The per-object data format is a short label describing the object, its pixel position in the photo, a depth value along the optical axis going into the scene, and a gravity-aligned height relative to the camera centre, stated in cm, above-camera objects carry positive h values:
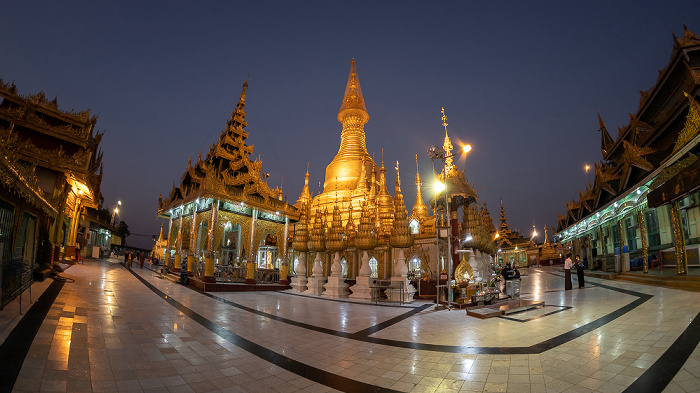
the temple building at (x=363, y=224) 1359 +69
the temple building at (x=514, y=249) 4731 -148
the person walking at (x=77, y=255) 2087 -162
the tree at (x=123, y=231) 5844 +23
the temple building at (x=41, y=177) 677 +239
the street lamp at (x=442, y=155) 932 +275
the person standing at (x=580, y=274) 1235 -132
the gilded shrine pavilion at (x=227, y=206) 1961 +193
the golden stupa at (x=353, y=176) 2643 +592
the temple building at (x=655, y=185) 1105 +249
